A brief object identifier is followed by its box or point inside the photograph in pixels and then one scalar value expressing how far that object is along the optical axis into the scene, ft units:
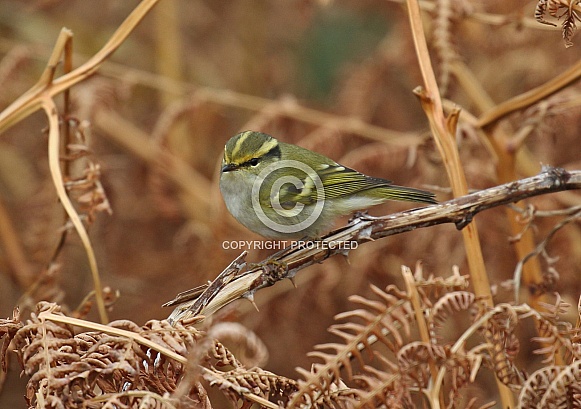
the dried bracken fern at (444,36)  24.53
